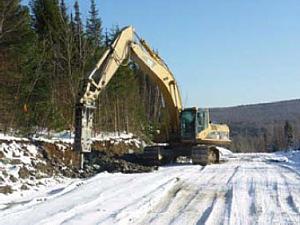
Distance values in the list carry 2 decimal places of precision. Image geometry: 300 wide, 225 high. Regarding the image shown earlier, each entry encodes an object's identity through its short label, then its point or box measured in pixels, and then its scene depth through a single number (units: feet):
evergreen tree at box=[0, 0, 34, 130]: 71.00
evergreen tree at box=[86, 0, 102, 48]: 112.94
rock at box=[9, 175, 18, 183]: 49.11
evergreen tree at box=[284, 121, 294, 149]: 228.96
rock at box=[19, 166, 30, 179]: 51.21
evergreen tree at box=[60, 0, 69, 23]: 104.79
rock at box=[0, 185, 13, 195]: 45.16
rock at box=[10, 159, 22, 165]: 52.95
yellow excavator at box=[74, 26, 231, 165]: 69.26
